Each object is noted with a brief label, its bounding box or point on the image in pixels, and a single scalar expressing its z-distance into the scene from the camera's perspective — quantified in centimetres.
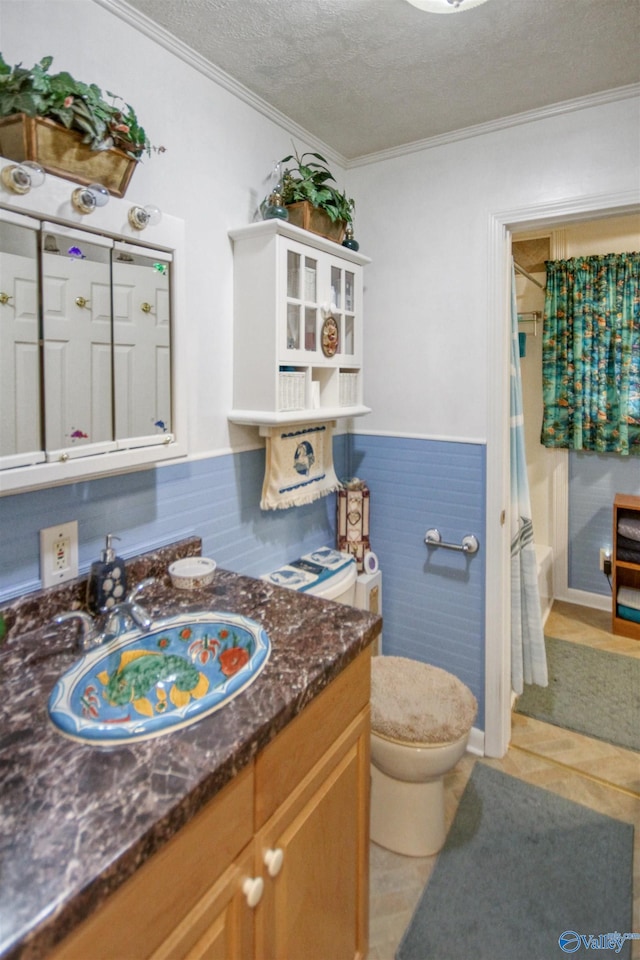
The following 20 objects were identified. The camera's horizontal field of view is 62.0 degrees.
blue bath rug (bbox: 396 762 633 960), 138
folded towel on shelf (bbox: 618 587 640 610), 296
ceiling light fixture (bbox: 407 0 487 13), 120
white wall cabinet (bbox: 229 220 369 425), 155
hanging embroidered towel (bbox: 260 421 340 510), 174
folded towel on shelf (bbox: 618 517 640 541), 286
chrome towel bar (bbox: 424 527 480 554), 202
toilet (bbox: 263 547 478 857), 154
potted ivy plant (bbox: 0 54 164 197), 94
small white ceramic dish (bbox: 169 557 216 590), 135
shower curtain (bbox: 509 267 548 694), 208
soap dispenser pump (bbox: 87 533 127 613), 118
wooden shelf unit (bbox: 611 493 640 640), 290
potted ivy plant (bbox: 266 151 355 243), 163
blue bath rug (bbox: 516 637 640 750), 222
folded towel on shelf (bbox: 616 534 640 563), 288
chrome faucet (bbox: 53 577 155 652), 105
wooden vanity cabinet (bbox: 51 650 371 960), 66
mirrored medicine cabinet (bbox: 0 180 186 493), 100
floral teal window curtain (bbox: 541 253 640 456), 293
